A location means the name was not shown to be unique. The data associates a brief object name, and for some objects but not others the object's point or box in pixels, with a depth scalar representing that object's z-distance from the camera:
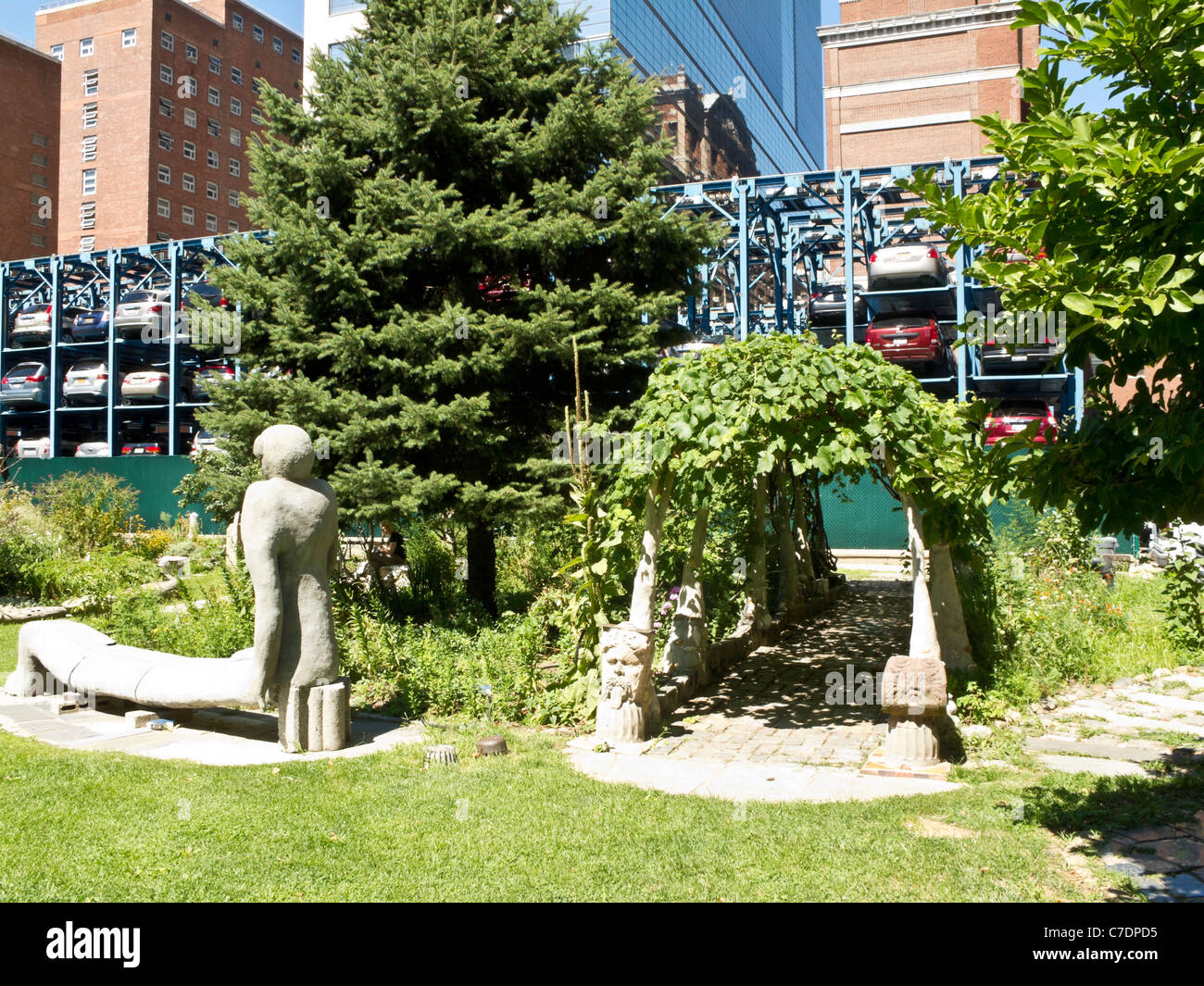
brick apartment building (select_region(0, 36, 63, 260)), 57.25
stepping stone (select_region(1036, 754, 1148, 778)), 6.52
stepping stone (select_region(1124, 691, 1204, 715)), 8.27
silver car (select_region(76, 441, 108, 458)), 31.50
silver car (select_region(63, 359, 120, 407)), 32.12
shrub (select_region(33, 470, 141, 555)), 17.05
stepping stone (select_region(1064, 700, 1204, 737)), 7.69
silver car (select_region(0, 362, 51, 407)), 33.00
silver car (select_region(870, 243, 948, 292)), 24.89
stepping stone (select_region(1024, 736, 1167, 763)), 6.93
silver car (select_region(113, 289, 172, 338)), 30.66
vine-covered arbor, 6.73
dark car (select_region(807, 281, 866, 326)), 27.28
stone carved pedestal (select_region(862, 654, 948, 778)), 6.59
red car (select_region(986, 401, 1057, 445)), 19.25
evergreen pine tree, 9.61
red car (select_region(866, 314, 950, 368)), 23.39
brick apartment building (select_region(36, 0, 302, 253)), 56.38
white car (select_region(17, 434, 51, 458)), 32.12
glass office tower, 42.34
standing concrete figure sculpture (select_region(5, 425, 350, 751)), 6.88
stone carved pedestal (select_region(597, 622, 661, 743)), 7.50
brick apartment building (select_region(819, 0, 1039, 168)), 45.16
